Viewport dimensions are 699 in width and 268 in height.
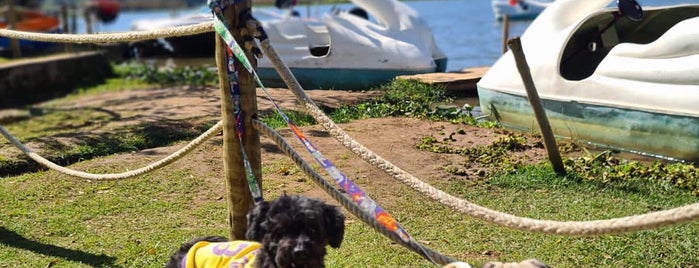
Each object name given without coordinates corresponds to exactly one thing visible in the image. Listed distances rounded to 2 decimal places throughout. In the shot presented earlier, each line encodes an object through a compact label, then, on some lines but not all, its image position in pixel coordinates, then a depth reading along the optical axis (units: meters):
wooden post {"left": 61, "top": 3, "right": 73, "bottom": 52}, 20.98
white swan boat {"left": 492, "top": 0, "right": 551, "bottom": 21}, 32.34
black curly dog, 3.28
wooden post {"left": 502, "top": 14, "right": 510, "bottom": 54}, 15.78
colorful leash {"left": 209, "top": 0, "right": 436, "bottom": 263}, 3.22
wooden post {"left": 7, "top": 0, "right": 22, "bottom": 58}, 18.01
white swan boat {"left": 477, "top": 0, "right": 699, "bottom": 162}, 7.50
